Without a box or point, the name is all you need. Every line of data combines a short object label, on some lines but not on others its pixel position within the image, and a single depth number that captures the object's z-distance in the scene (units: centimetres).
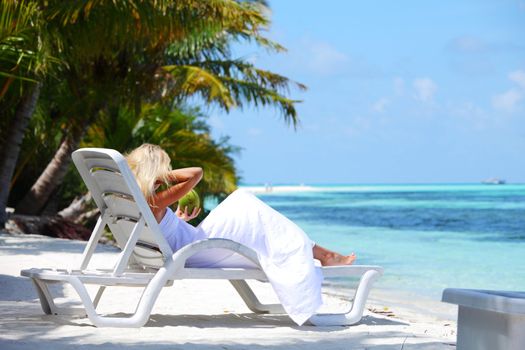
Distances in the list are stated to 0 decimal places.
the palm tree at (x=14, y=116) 1737
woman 825
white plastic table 521
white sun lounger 773
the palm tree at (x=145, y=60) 1855
